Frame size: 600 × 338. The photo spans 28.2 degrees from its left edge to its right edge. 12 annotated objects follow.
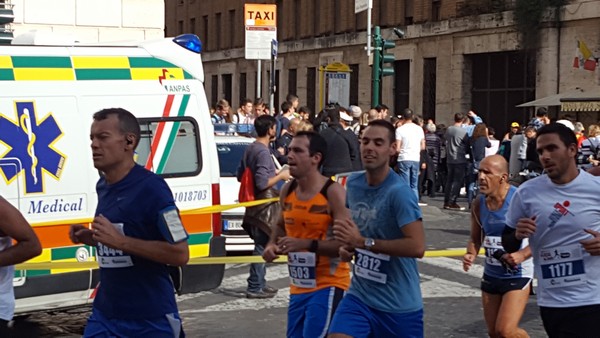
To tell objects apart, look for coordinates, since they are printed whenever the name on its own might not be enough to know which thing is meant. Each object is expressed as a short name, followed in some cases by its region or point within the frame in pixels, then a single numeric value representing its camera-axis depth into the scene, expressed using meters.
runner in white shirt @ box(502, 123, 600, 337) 6.11
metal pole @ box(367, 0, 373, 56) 26.01
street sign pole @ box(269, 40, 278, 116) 22.56
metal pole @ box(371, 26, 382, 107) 24.25
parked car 13.43
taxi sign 22.56
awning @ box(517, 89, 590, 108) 31.80
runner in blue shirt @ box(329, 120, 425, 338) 6.12
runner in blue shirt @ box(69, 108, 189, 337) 5.36
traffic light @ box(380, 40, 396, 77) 24.44
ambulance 8.64
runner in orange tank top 6.71
